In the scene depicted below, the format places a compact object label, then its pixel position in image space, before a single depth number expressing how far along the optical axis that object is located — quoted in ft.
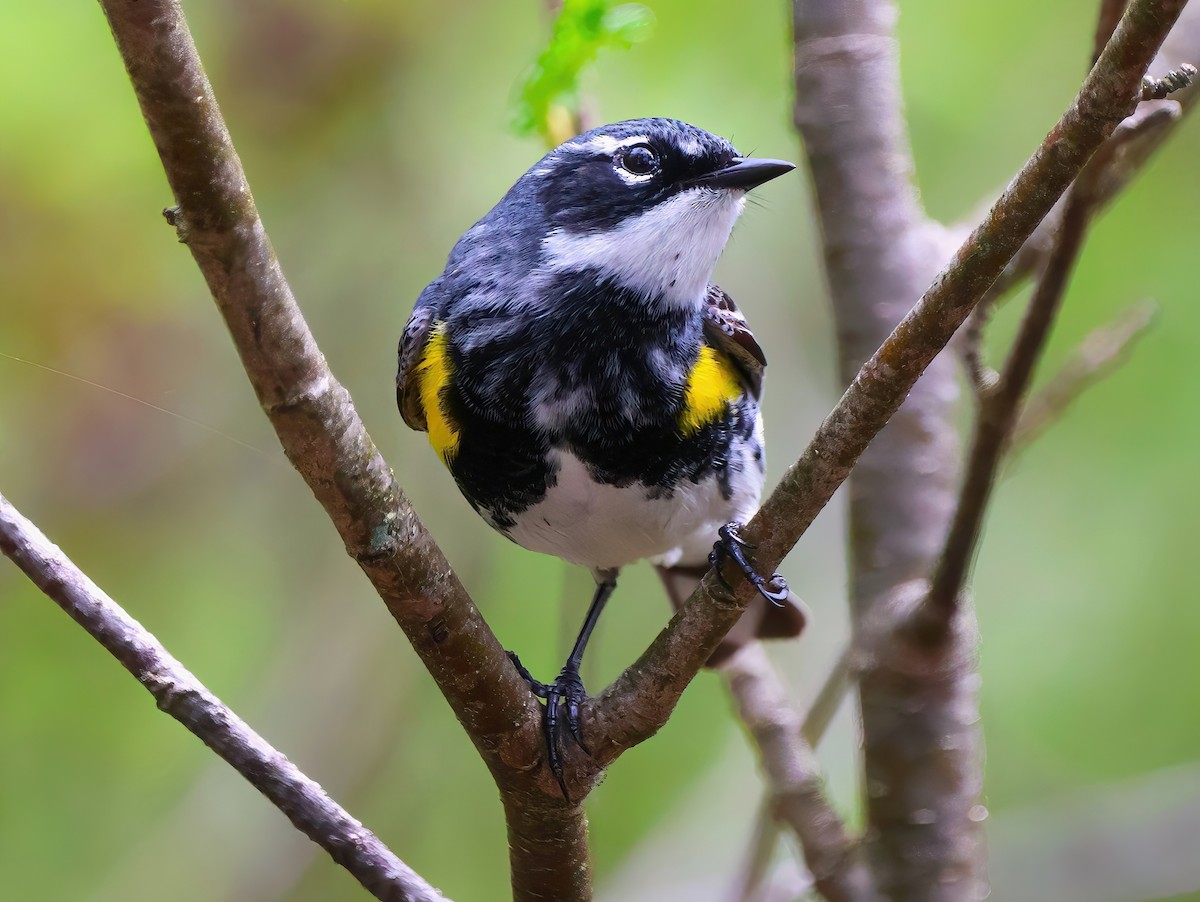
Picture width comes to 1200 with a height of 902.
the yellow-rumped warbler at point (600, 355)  16.10
